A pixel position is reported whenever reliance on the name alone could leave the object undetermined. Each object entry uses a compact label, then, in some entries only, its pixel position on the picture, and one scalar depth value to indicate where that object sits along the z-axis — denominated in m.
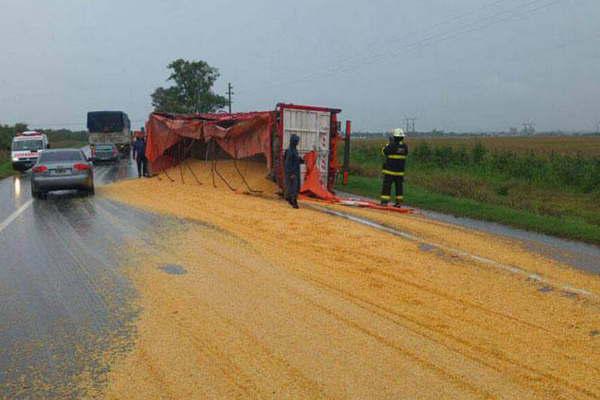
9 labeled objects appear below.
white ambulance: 28.56
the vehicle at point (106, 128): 34.75
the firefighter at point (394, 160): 13.44
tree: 76.94
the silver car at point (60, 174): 15.07
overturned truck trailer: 15.30
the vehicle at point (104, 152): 34.31
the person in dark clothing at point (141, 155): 22.17
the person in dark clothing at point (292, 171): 12.94
